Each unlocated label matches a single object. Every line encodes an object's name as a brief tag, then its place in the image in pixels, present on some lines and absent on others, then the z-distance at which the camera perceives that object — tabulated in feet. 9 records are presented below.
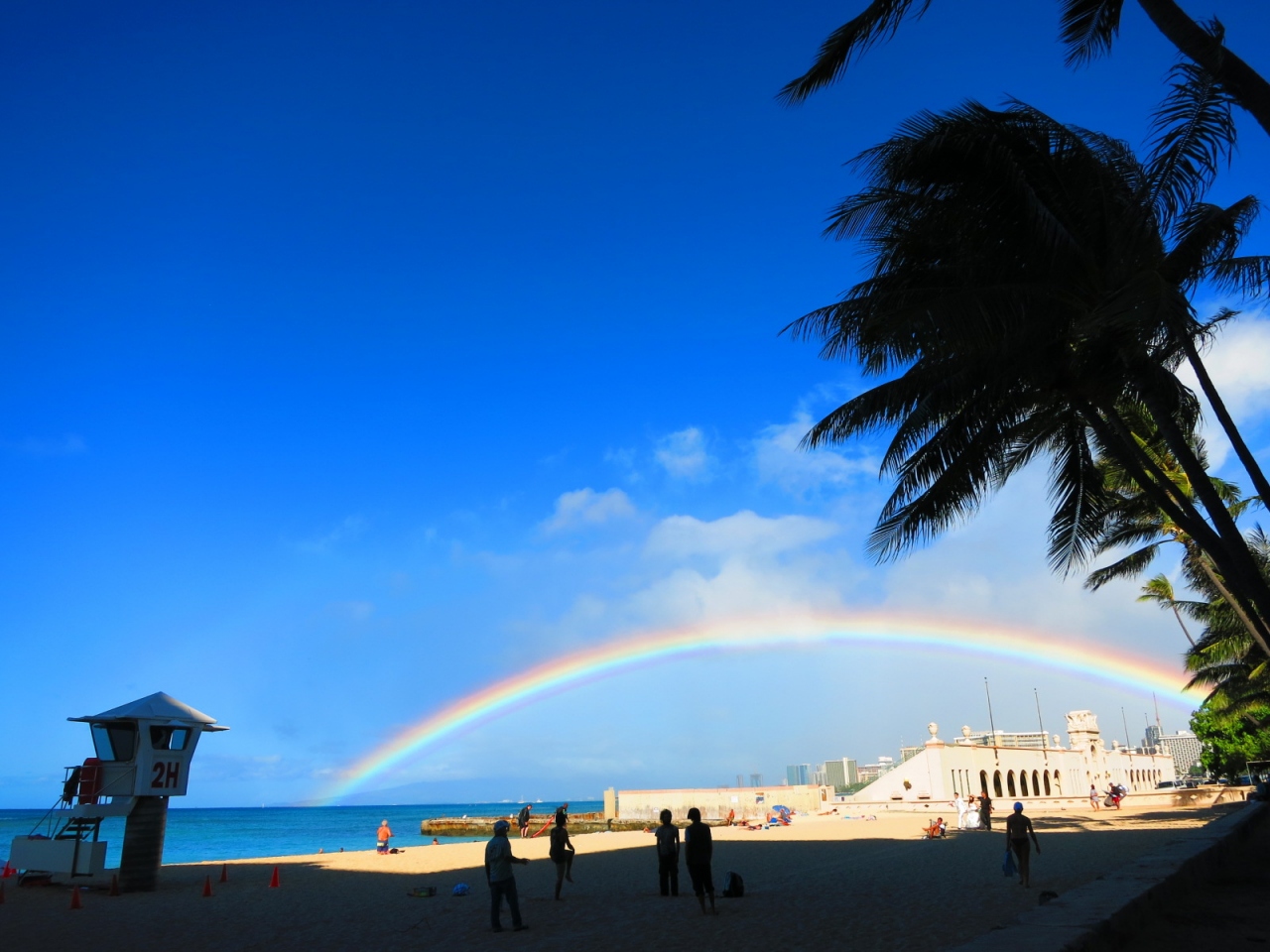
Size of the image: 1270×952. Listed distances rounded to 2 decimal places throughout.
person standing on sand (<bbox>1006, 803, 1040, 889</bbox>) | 44.70
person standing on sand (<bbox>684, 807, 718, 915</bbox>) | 39.45
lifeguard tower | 57.47
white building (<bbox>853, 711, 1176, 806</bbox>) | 164.88
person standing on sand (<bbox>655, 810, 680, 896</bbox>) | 46.34
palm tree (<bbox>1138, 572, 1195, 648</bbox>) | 111.34
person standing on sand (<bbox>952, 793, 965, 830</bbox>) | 99.52
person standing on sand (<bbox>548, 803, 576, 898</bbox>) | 47.26
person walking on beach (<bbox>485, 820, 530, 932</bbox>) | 37.24
